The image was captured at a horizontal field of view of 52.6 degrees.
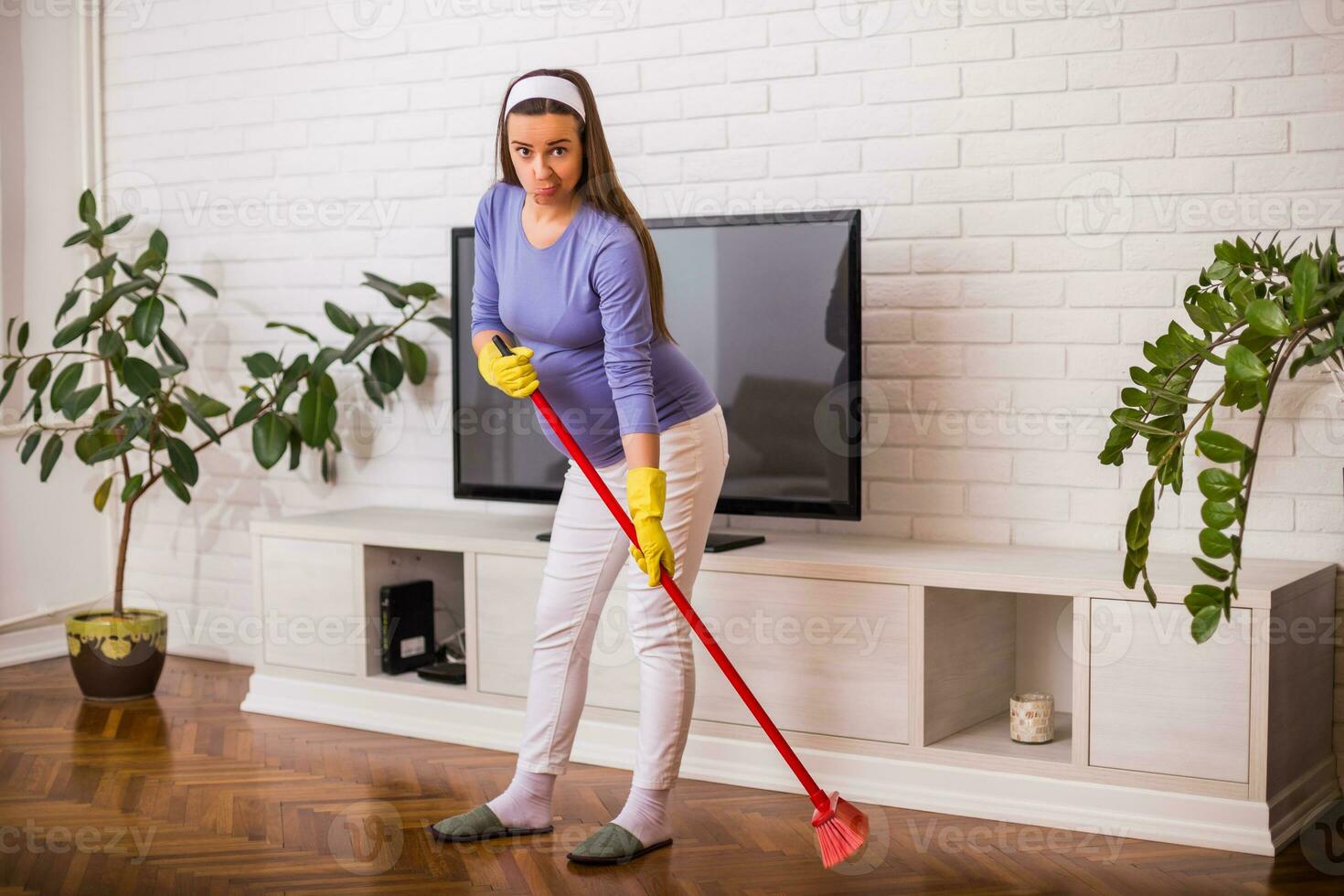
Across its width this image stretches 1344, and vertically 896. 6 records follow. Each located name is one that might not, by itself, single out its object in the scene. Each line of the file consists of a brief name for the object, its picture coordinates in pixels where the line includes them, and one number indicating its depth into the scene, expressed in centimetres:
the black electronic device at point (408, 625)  338
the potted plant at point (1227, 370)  177
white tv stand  245
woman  223
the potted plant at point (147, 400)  356
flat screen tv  293
